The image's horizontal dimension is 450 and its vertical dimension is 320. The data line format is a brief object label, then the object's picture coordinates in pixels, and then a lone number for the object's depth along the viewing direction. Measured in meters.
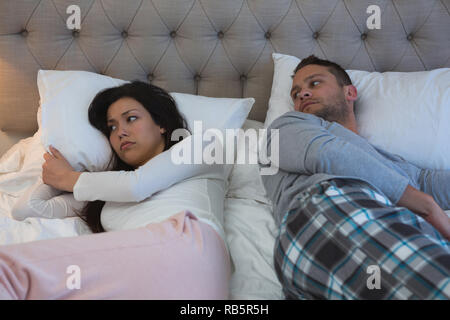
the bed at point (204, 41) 1.67
